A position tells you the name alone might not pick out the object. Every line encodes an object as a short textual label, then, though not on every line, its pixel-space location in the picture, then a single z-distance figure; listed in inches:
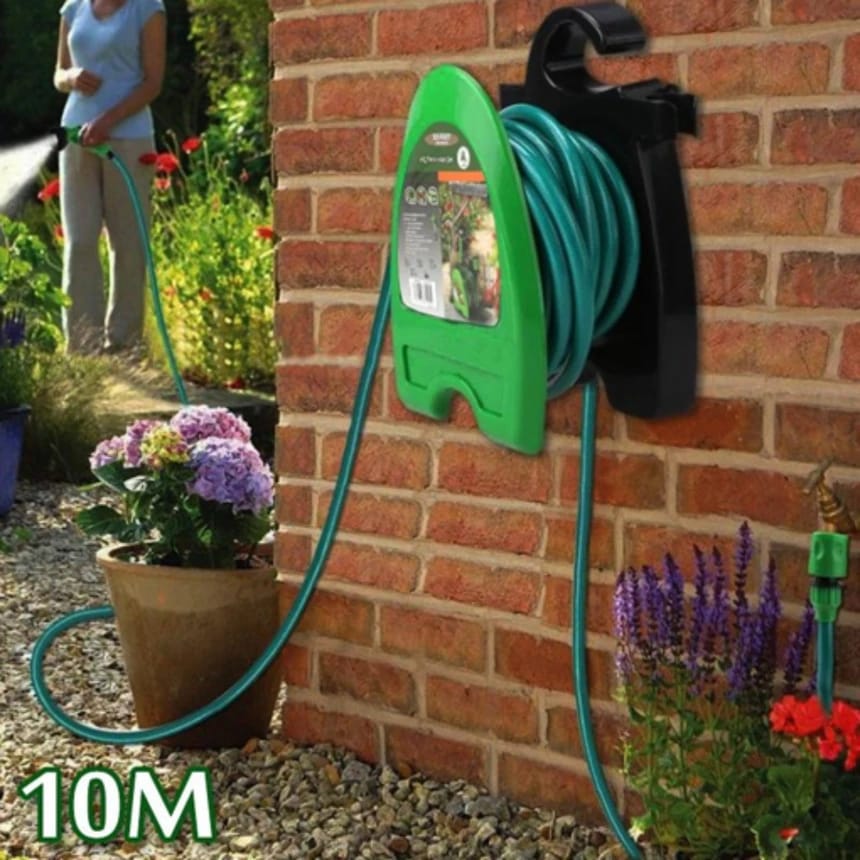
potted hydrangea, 138.0
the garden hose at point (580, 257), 101.3
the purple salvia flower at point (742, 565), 105.2
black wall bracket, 106.1
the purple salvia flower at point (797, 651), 104.1
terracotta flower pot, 137.7
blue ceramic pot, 222.4
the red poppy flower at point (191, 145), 324.2
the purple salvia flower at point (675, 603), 108.2
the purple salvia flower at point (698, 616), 107.0
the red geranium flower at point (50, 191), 331.9
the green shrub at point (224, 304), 302.2
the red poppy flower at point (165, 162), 296.7
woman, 283.1
